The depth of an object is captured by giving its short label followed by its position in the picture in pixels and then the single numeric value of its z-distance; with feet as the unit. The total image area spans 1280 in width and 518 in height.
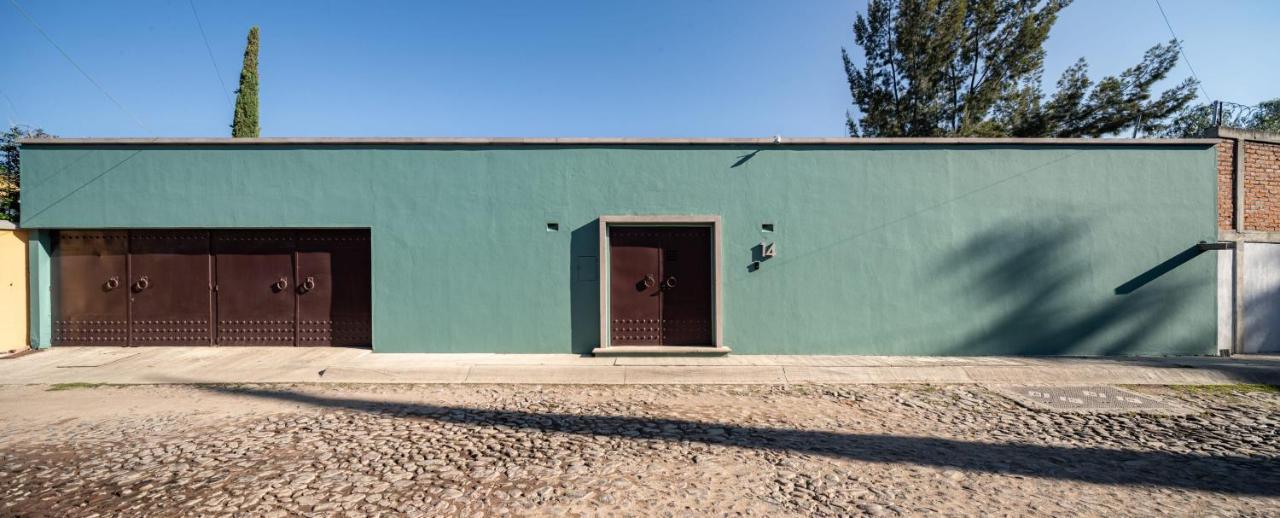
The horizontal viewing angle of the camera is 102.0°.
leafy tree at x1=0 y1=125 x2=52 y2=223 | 51.26
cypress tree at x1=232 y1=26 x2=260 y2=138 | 49.49
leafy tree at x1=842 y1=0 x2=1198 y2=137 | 56.03
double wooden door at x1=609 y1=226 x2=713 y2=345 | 26.32
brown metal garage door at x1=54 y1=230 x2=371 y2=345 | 26.99
